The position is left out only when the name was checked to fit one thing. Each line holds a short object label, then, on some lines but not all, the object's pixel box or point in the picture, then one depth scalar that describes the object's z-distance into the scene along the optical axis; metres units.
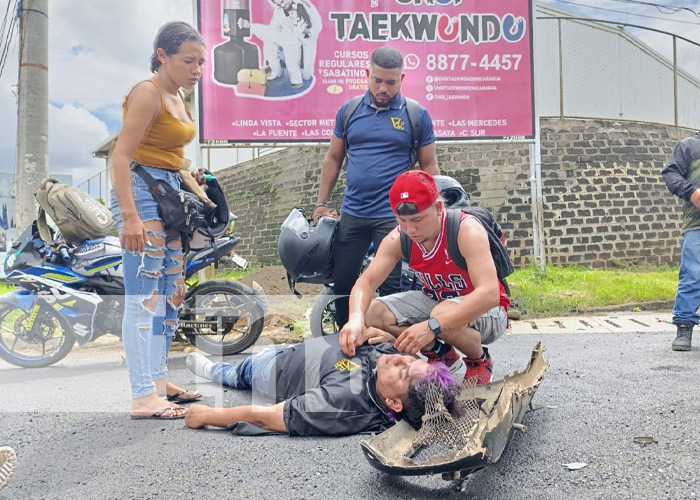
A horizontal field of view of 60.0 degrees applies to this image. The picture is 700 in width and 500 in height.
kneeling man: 2.78
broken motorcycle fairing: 1.91
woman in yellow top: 2.86
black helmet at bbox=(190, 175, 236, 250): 3.92
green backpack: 5.08
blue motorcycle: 4.98
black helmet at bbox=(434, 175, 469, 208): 3.82
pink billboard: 8.88
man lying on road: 2.51
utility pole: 8.23
